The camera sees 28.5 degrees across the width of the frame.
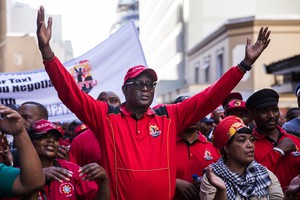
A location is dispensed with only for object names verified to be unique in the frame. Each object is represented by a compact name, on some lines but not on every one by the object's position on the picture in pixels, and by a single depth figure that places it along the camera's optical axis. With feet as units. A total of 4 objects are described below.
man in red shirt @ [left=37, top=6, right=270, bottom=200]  14.55
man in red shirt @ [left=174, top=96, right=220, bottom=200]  15.71
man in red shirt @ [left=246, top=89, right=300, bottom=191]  15.89
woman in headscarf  13.83
